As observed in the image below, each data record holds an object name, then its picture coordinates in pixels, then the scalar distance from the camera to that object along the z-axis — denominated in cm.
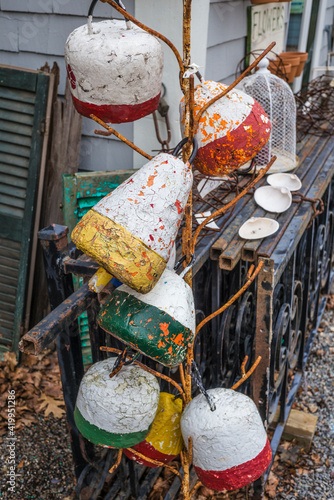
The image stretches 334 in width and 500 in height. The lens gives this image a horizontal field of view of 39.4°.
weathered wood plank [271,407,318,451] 270
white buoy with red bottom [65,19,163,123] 110
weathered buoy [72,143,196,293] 97
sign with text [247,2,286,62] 359
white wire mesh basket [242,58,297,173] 309
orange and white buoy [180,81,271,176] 125
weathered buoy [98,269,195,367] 106
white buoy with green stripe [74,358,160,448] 124
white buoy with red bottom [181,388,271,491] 126
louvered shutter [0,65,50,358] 312
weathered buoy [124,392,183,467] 139
